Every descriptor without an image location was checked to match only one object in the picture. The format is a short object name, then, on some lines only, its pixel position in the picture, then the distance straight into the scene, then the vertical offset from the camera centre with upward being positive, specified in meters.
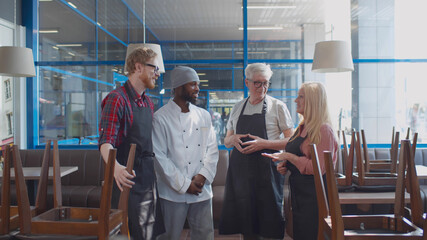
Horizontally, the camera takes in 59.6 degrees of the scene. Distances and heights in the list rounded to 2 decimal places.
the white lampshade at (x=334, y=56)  4.28 +0.68
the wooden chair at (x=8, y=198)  1.77 -0.43
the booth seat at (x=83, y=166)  4.82 -0.66
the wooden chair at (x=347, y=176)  3.00 -0.50
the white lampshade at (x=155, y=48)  4.67 +0.85
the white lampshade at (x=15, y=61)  4.28 +0.63
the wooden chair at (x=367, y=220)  1.62 -0.51
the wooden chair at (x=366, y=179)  2.99 -0.52
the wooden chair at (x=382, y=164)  3.50 -0.50
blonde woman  2.17 -0.23
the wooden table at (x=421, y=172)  3.39 -0.56
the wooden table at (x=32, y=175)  3.55 -0.59
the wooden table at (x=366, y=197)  2.68 -0.61
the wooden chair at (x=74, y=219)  1.47 -0.46
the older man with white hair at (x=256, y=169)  2.51 -0.37
